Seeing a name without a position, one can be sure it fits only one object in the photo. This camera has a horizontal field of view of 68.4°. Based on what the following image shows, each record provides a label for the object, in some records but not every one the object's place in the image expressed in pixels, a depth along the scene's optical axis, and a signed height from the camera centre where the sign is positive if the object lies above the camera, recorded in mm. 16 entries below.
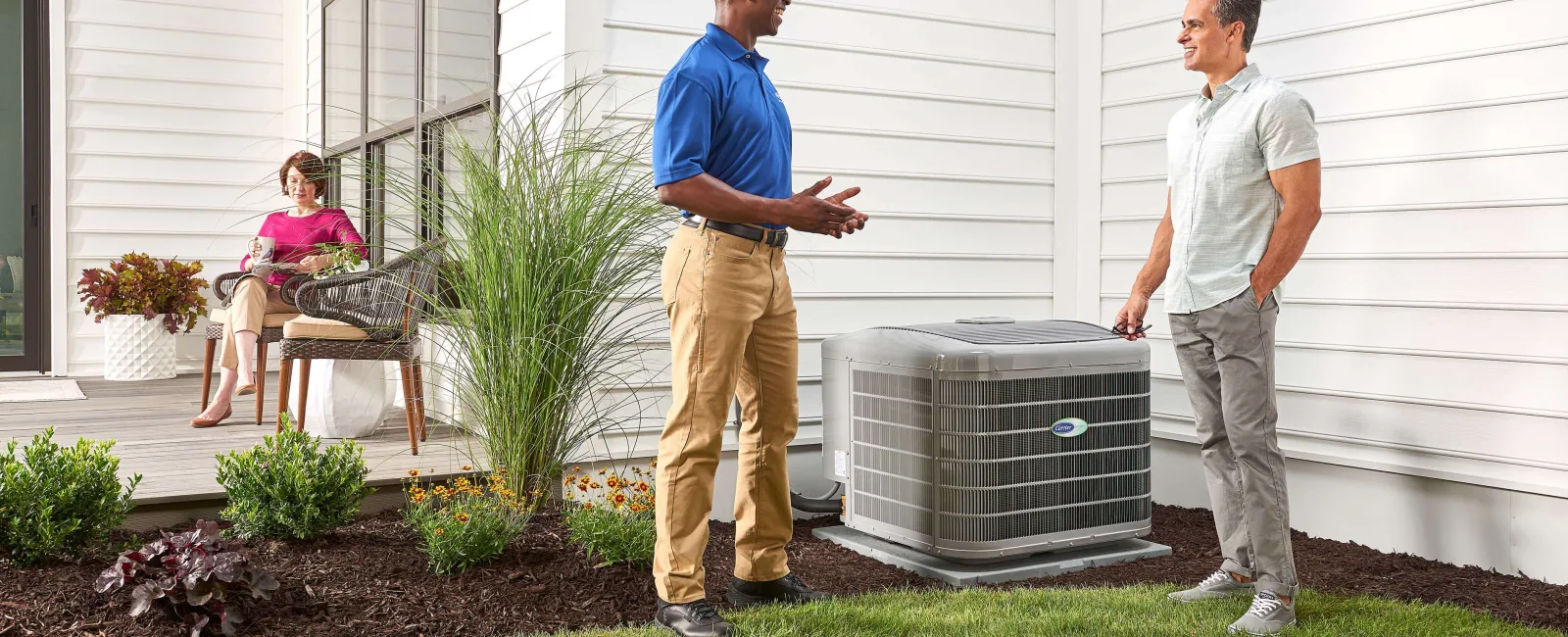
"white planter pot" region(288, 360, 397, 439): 4410 -316
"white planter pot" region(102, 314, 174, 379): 6707 -182
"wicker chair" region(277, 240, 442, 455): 4207 -30
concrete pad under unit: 3188 -716
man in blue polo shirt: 2379 +148
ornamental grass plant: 3072 +96
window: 4441 +1096
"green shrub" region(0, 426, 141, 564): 2645 -430
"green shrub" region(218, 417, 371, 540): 2936 -442
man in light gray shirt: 2570 +137
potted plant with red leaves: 6648 +42
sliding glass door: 6883 +783
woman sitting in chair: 4883 +234
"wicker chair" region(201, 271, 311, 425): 4793 -87
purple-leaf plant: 2387 -554
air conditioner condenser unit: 3170 -352
